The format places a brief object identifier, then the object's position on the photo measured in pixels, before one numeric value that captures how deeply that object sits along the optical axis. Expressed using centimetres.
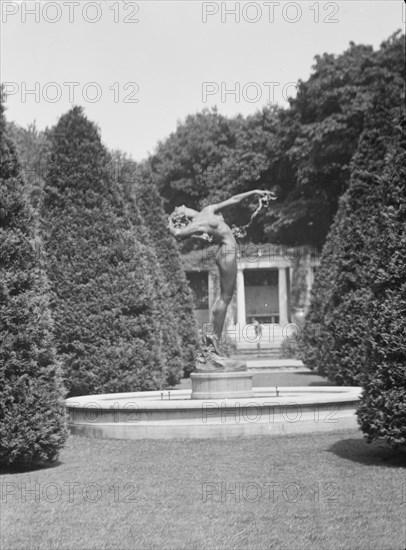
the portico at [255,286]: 5916
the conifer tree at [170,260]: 3209
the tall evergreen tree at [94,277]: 2088
